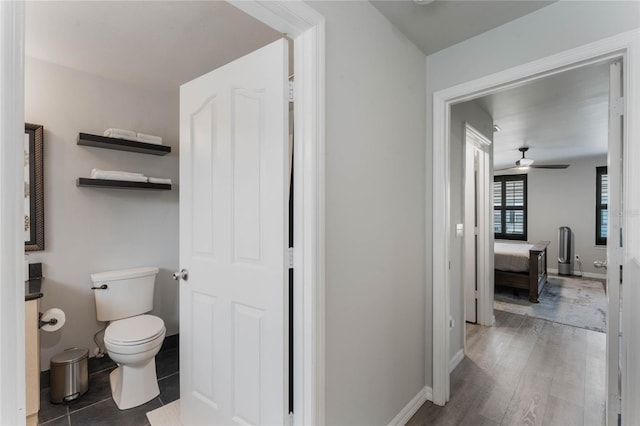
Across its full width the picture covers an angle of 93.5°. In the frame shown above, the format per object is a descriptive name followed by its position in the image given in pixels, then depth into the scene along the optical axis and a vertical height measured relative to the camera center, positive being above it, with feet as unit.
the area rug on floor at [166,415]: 6.14 -4.32
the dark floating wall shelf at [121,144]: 7.66 +1.81
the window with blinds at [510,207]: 23.84 +0.38
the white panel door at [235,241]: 4.49 -0.50
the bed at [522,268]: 14.69 -2.90
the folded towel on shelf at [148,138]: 8.43 +2.07
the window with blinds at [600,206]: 20.26 +0.38
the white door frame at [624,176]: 4.58 +0.77
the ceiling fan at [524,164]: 15.94 +2.65
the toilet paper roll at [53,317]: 6.52 -2.32
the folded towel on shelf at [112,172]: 7.77 +1.03
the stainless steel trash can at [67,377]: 6.79 -3.81
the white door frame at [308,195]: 4.23 +0.24
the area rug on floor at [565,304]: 12.38 -4.42
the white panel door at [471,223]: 11.15 -0.43
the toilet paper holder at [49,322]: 6.51 -2.42
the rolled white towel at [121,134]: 8.02 +2.10
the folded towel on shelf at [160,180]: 8.66 +0.90
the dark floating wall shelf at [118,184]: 7.63 +0.72
